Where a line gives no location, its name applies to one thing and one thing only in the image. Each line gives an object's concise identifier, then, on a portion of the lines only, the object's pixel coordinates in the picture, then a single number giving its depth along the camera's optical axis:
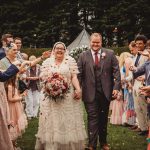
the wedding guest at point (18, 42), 13.35
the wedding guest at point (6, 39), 10.39
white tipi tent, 40.59
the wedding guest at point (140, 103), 12.25
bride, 10.03
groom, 10.32
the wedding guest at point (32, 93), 16.62
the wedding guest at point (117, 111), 14.80
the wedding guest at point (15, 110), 9.98
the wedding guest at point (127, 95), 13.90
